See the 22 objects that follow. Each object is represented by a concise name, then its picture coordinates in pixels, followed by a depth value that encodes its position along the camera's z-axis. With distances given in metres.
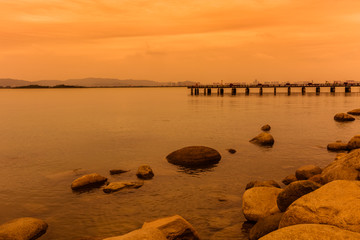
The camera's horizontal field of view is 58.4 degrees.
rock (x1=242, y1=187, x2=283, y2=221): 11.34
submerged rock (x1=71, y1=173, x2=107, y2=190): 16.52
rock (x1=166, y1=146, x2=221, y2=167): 20.62
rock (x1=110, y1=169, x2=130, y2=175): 19.45
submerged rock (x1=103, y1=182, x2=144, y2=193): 15.66
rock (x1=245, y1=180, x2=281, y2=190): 14.05
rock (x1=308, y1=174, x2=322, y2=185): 12.81
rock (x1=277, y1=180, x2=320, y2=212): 9.84
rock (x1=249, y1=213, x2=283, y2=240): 9.45
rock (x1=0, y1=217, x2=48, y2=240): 10.48
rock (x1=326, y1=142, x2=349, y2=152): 25.09
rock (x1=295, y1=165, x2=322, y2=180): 15.37
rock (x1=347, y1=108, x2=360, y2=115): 54.44
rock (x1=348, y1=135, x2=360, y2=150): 22.91
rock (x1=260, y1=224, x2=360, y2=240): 6.02
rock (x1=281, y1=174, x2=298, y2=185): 16.26
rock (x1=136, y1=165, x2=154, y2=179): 18.14
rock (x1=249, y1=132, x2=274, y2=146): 28.19
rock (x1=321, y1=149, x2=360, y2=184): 11.39
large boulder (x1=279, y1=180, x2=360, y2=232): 7.21
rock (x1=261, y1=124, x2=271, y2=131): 38.38
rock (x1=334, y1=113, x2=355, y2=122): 45.59
